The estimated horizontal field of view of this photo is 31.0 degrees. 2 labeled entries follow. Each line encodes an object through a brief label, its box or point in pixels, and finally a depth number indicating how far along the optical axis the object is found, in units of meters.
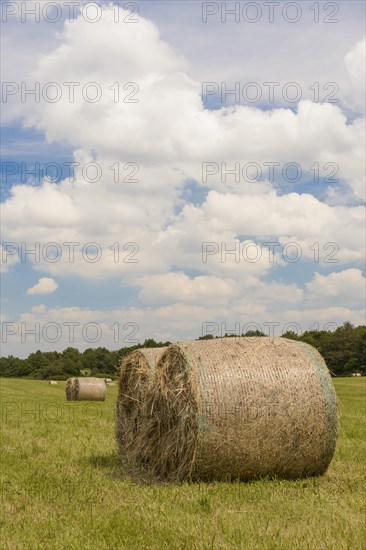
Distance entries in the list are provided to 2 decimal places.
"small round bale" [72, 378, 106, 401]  34.53
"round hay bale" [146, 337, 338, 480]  9.68
